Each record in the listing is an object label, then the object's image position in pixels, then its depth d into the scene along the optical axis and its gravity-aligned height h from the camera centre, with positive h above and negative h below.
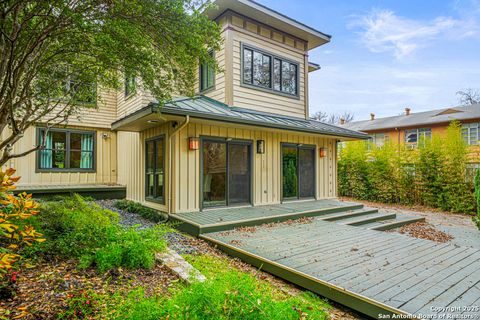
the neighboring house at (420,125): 15.99 +2.55
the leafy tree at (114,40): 3.08 +1.71
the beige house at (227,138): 6.18 +0.78
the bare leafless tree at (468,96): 23.95 +6.05
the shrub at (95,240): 2.89 -0.91
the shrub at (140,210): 6.09 -1.14
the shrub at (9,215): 1.57 -0.32
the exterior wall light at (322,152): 8.77 +0.38
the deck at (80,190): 8.05 -0.76
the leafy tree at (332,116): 31.61 +5.81
